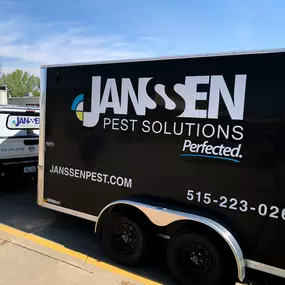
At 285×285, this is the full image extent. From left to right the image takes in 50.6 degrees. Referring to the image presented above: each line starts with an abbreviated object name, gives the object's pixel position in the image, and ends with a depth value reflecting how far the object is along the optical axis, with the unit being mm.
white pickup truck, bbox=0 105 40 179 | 6328
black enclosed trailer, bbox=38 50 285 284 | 2971
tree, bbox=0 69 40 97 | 63534
